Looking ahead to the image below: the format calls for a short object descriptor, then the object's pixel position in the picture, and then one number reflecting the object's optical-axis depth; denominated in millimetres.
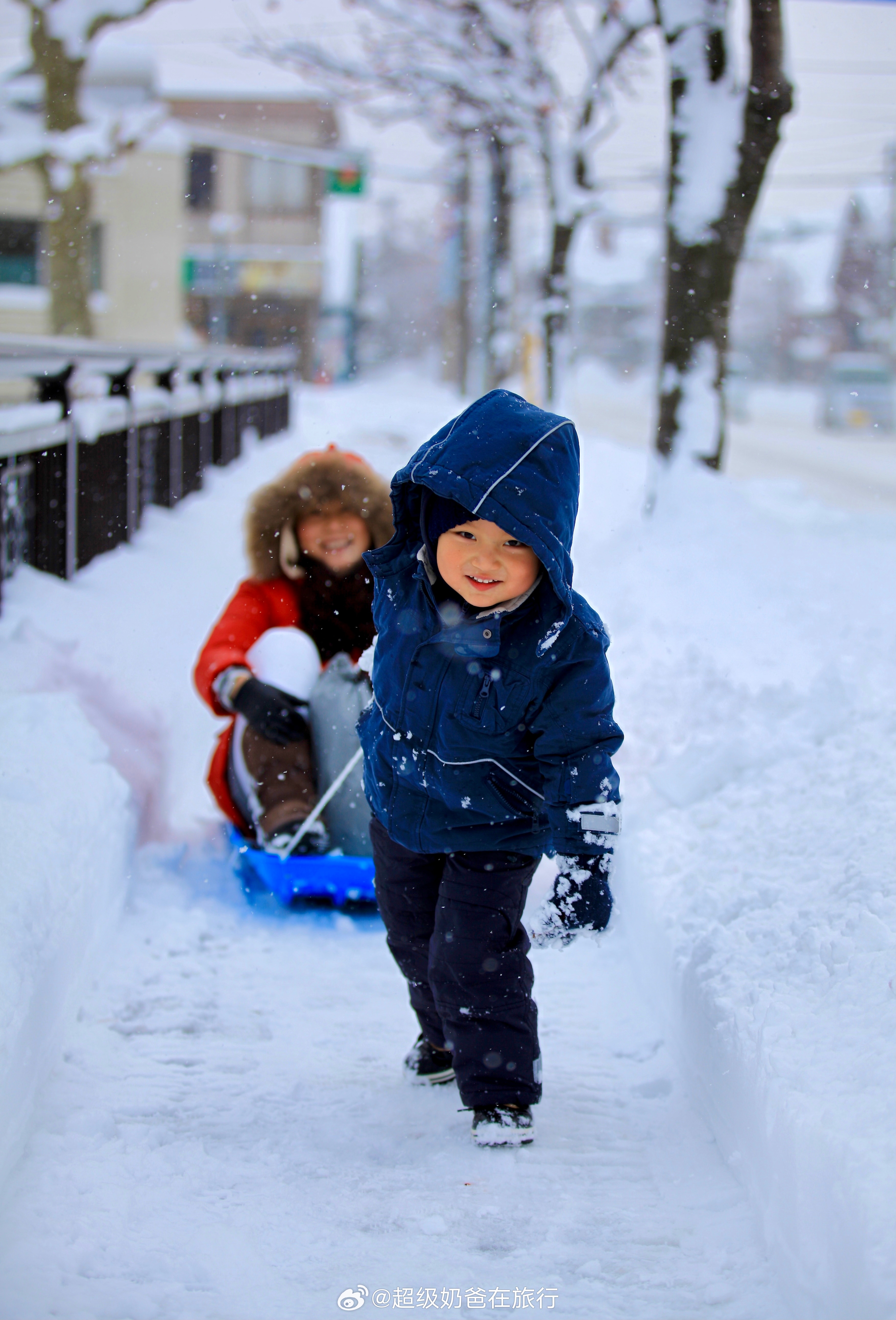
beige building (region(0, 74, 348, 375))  29266
